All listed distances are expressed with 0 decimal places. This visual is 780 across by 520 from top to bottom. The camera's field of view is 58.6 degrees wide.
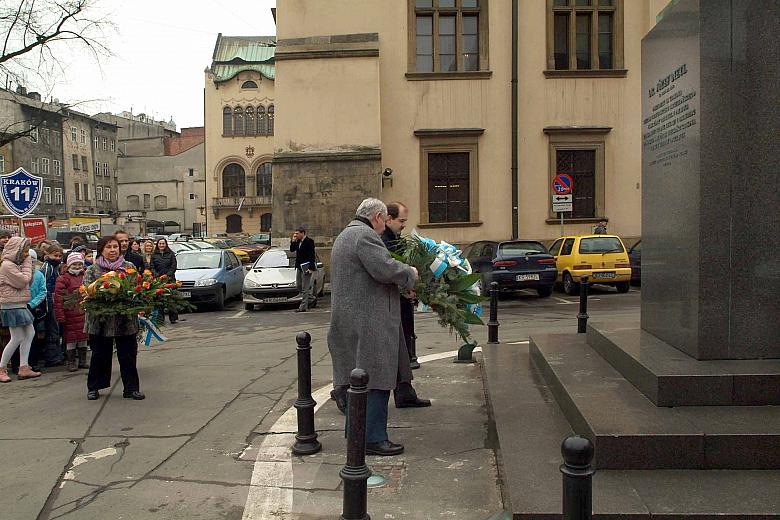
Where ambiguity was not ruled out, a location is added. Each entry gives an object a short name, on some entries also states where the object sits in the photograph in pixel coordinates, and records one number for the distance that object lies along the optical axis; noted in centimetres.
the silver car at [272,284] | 1706
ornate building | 6594
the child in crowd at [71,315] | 930
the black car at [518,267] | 1688
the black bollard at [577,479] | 255
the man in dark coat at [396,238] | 635
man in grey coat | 499
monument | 411
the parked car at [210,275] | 1689
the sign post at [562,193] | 2066
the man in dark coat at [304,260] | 1639
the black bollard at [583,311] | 919
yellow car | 1766
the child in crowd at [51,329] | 956
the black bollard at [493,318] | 927
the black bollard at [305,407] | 548
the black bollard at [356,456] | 359
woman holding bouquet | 749
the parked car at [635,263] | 1953
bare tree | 2331
